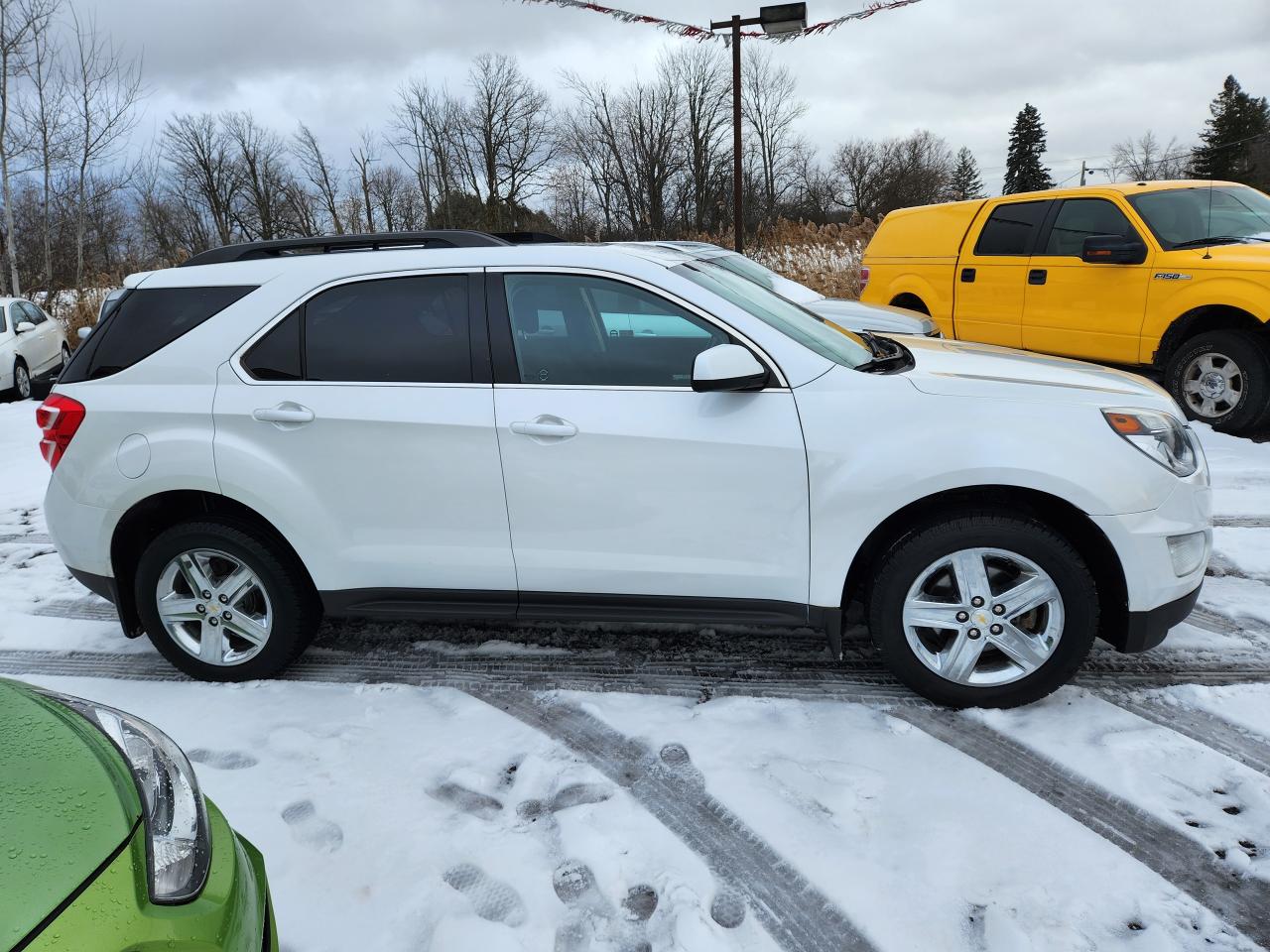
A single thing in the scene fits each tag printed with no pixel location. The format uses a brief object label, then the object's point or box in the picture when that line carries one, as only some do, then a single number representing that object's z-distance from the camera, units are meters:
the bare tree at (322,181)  46.66
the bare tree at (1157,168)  53.97
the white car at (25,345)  12.05
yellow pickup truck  6.76
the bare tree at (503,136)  41.94
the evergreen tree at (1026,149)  61.47
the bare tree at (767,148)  43.34
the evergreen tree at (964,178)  59.42
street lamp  11.82
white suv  2.96
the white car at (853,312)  7.39
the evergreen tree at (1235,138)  49.28
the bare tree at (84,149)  19.06
